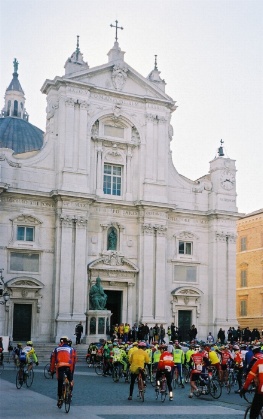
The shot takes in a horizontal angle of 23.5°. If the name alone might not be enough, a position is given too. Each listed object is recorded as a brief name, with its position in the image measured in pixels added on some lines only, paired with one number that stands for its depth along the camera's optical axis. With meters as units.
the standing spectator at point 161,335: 38.60
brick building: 52.75
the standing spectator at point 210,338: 38.78
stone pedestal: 38.28
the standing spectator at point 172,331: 39.69
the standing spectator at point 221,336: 41.19
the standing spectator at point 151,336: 39.41
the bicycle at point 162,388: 19.06
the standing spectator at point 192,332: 40.62
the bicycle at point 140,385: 18.76
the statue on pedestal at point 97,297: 38.91
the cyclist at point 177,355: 22.47
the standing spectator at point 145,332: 38.10
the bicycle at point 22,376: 20.88
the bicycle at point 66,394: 15.31
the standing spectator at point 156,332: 38.62
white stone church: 39.50
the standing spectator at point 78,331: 37.08
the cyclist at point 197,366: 19.39
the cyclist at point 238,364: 22.00
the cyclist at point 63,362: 15.84
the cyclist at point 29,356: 21.33
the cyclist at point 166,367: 18.98
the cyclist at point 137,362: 18.73
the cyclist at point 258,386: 12.22
